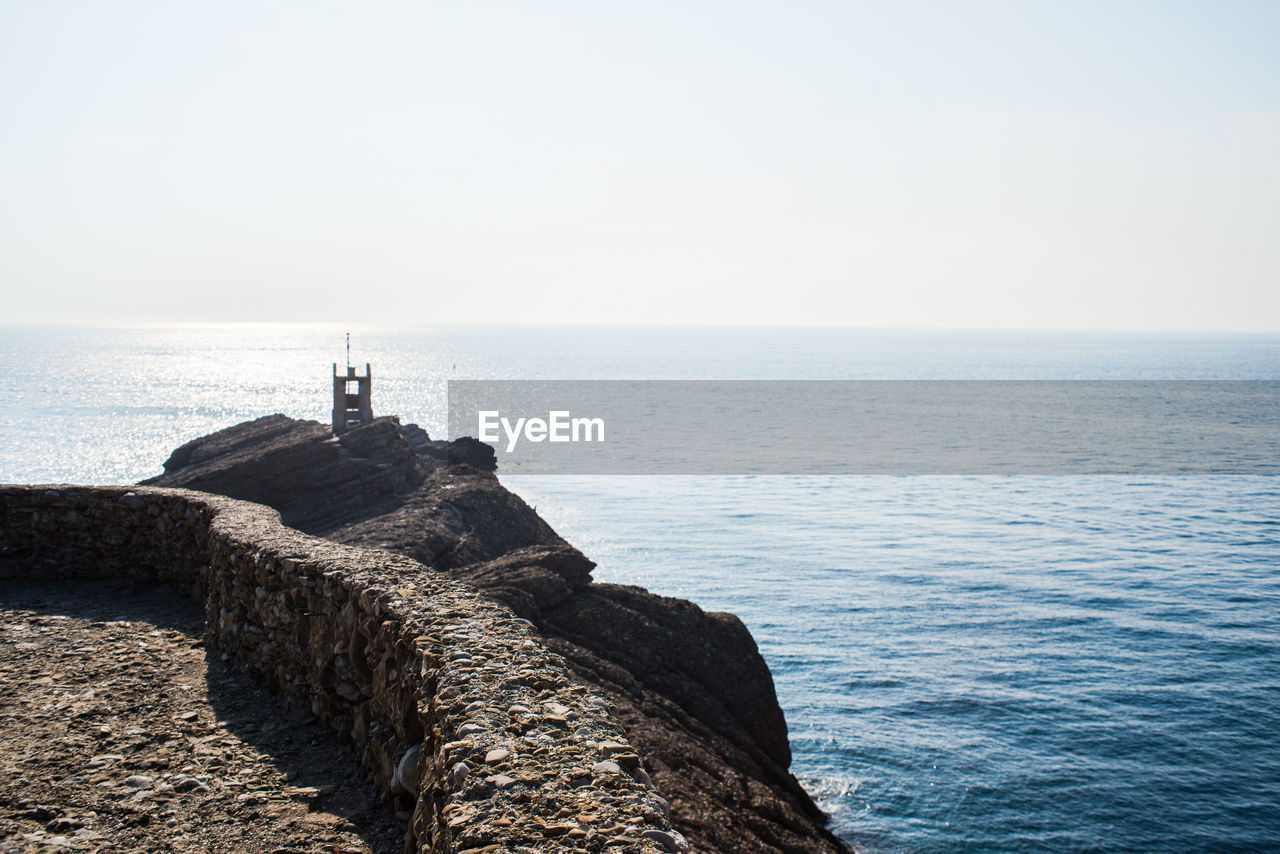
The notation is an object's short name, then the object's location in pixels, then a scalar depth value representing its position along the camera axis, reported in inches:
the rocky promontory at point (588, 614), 676.7
